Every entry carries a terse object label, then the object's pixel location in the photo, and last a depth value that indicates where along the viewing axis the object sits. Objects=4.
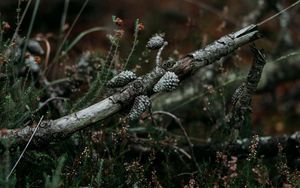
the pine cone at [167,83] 2.17
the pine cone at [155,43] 2.30
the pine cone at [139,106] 2.14
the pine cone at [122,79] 2.25
